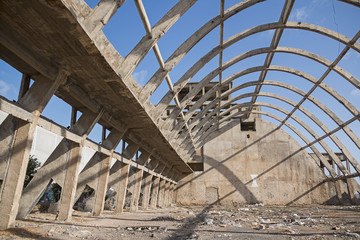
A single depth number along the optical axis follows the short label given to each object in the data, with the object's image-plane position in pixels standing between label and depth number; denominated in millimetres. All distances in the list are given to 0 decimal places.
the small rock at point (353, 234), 5258
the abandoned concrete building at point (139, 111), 5285
